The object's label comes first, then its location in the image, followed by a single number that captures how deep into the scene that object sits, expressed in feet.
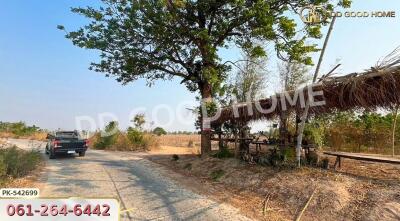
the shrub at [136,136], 103.74
